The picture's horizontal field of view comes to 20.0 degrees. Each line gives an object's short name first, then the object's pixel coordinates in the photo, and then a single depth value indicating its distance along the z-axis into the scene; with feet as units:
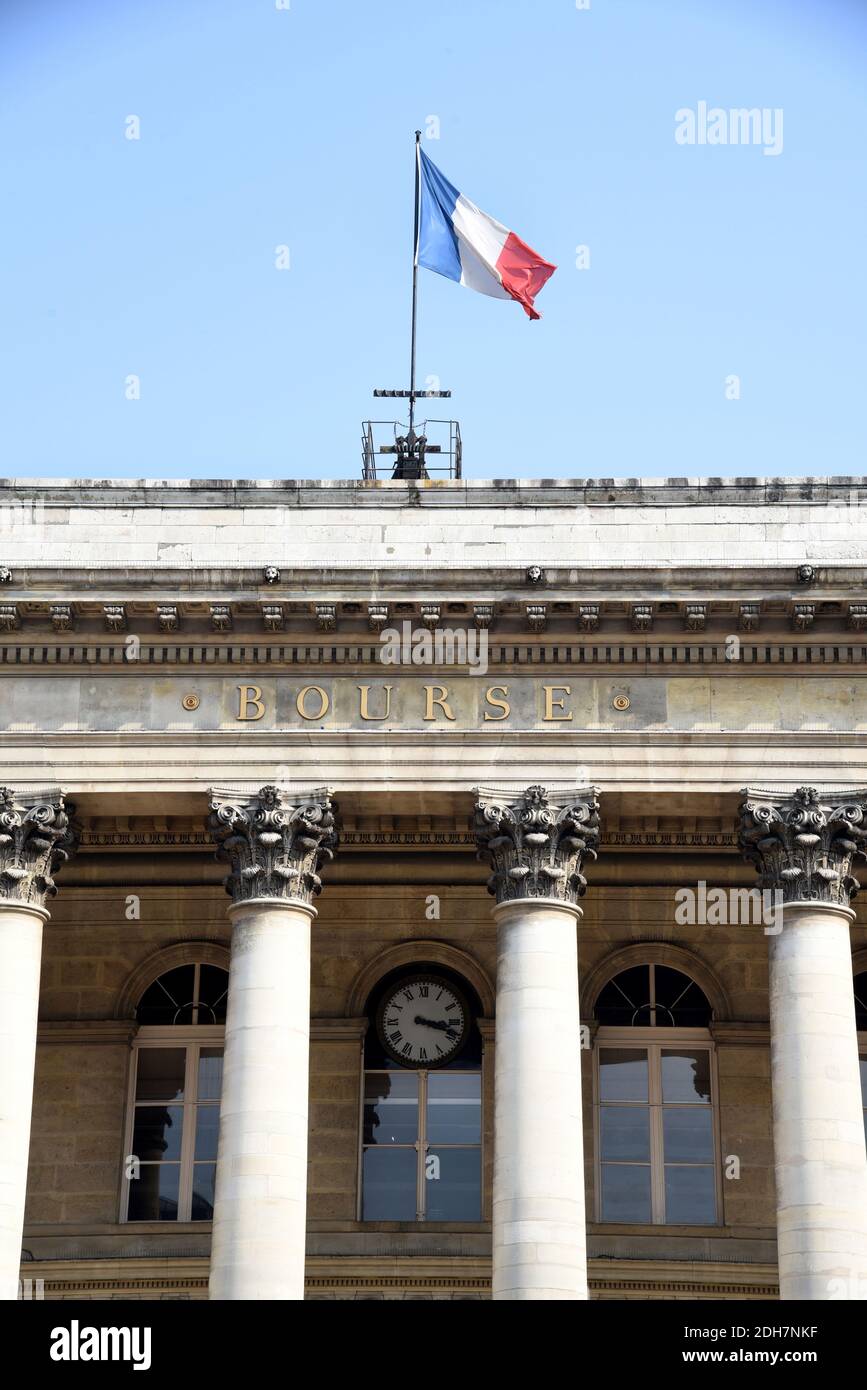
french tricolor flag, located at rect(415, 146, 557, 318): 129.80
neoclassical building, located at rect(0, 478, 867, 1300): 103.96
